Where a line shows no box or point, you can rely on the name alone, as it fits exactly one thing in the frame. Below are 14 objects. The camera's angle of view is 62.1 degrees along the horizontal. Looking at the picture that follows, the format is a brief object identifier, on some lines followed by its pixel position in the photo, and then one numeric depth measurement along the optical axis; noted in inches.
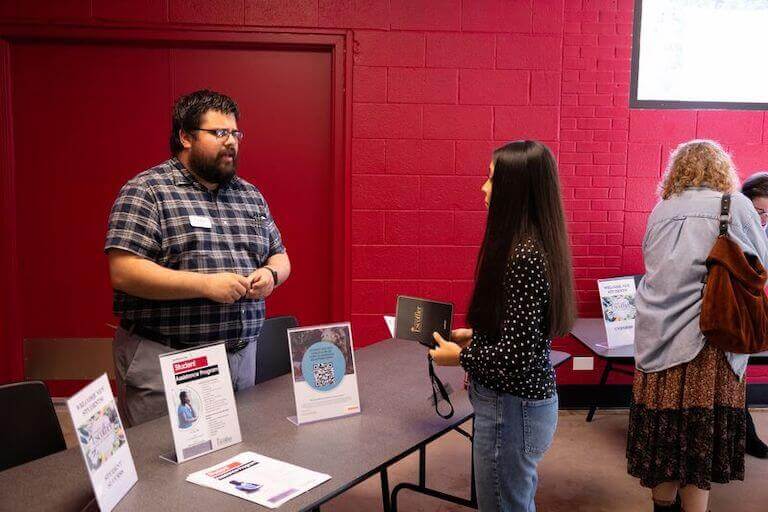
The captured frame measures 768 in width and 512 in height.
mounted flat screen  153.2
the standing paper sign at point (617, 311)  124.6
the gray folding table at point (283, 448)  54.4
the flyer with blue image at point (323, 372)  70.8
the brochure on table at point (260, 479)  55.2
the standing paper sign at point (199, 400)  59.8
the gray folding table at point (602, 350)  117.9
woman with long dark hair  60.4
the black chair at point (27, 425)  66.2
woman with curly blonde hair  87.1
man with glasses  74.6
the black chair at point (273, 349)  100.6
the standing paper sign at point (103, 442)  48.8
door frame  140.9
